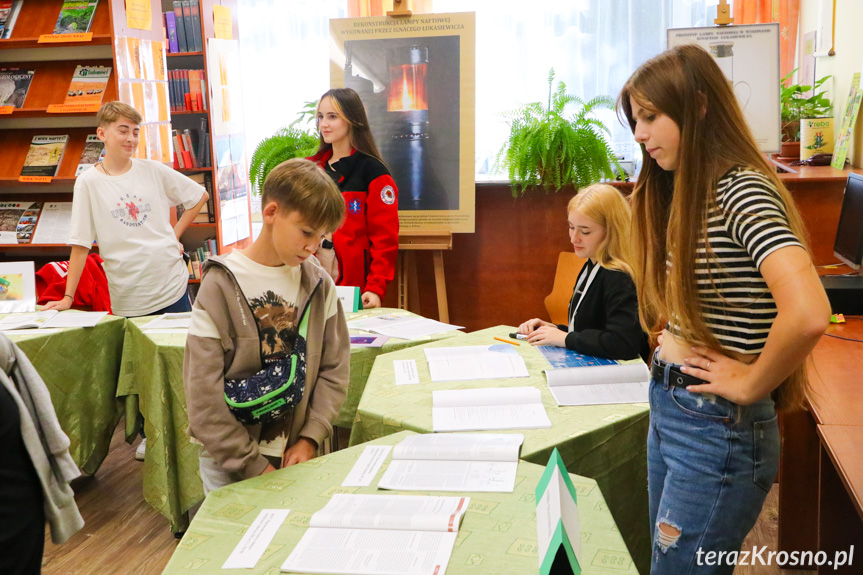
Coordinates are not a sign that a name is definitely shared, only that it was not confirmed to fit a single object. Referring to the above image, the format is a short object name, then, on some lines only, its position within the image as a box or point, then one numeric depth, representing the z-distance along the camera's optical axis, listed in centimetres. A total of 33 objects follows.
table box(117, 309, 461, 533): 250
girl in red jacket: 323
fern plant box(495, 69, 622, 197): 368
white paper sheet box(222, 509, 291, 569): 116
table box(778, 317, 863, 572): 165
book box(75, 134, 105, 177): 420
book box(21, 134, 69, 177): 420
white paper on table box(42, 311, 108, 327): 283
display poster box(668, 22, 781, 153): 362
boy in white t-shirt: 308
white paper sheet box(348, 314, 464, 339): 265
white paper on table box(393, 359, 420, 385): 204
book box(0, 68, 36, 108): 423
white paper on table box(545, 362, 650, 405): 188
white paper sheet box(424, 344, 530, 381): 207
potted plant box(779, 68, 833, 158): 396
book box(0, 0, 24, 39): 421
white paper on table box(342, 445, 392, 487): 142
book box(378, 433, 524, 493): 138
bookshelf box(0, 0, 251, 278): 414
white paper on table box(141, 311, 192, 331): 275
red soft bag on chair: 338
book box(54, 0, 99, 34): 410
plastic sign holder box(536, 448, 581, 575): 97
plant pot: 412
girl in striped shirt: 118
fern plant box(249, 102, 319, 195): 397
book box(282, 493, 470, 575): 111
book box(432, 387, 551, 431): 170
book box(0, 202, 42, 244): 432
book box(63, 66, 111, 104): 412
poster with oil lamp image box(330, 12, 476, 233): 377
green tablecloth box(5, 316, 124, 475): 272
